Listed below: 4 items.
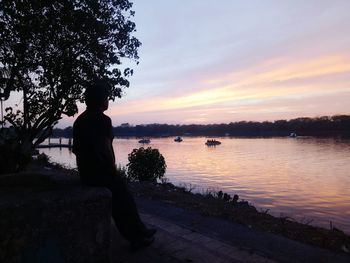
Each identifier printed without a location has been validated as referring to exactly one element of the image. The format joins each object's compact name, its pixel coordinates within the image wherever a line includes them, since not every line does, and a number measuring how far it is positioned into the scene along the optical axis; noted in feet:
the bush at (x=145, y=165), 49.06
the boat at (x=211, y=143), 268.62
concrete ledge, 11.07
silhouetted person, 14.42
